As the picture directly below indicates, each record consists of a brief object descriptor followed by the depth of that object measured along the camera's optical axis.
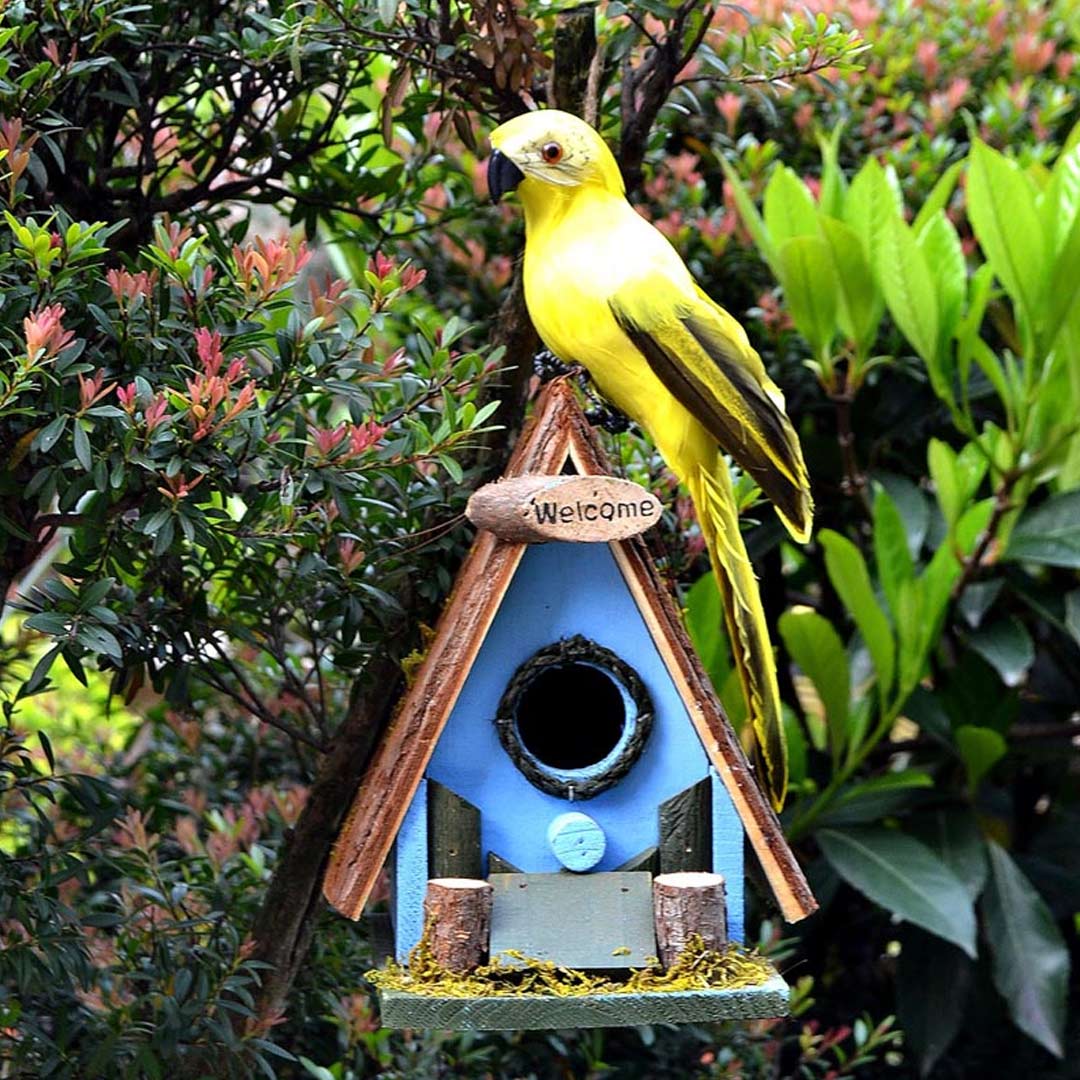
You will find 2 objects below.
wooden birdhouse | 3.24
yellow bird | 3.26
